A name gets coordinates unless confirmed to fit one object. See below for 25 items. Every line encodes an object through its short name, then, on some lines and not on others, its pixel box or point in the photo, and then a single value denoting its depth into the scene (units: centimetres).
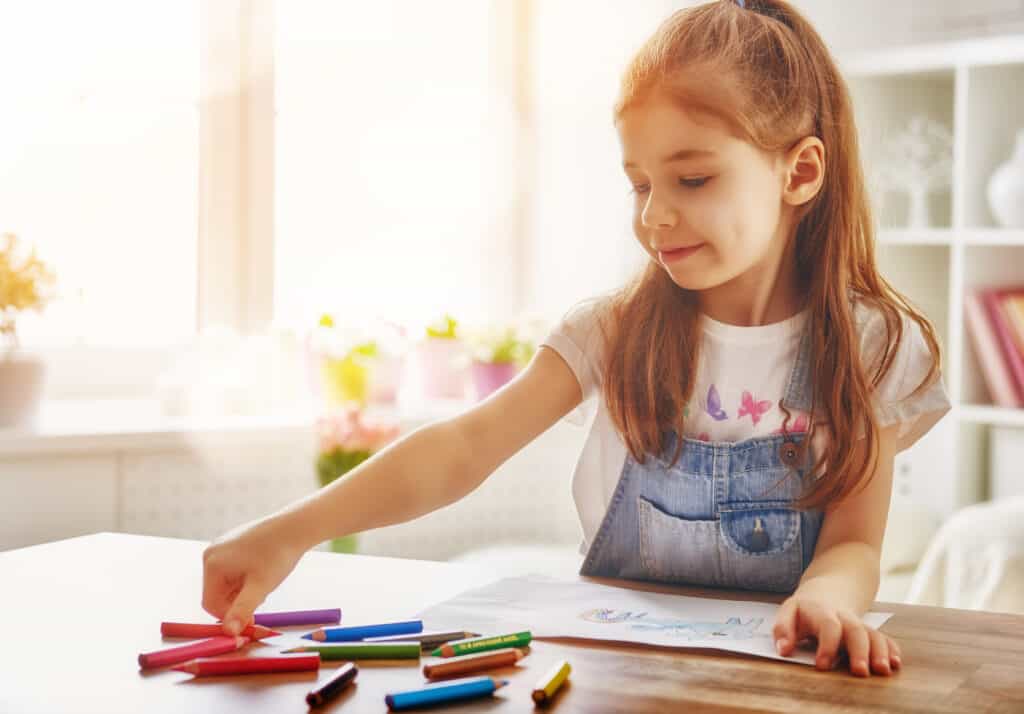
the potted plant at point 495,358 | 281
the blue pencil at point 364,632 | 92
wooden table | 80
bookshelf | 284
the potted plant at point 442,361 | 288
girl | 116
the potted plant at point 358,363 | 254
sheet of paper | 95
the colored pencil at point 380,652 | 87
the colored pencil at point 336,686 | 77
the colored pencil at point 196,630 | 95
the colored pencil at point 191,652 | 87
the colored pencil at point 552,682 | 78
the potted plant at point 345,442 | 220
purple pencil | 98
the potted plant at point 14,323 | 211
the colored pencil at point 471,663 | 83
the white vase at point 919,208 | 303
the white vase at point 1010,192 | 276
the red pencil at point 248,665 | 84
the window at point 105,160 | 244
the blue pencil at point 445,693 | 77
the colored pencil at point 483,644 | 87
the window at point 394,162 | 285
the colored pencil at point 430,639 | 90
